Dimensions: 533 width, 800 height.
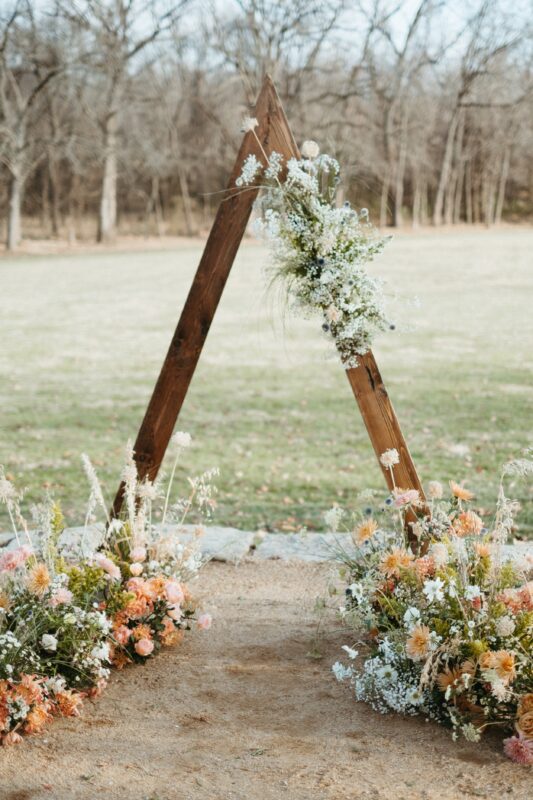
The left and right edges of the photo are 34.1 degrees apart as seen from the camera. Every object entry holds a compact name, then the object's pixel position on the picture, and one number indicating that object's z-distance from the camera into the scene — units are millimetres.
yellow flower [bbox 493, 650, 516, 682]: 2695
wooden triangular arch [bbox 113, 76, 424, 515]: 3672
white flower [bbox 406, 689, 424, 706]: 2951
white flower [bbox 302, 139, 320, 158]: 3498
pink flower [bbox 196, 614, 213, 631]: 3559
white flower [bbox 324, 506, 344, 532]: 3282
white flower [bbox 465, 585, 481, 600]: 2891
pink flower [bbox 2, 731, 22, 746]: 2861
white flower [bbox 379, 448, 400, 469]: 3395
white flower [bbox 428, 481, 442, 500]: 3344
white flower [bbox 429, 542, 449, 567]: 2879
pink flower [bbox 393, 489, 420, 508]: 3309
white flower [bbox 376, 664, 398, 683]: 3043
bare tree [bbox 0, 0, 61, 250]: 31531
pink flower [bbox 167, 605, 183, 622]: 3533
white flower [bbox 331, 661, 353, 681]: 3127
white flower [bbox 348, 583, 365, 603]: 3283
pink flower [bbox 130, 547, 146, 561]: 3529
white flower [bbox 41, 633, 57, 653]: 3055
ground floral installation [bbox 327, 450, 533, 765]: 2816
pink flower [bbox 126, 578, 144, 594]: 3443
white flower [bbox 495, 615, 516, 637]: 2775
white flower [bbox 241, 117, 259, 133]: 3637
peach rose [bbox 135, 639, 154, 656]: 3344
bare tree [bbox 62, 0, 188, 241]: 32344
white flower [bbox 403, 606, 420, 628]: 2934
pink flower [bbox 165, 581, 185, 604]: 3434
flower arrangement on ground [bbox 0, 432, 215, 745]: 2984
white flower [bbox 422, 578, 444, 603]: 2828
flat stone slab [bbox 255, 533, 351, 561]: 4820
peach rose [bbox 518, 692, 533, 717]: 2760
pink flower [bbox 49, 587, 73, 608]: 3094
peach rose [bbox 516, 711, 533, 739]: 2730
